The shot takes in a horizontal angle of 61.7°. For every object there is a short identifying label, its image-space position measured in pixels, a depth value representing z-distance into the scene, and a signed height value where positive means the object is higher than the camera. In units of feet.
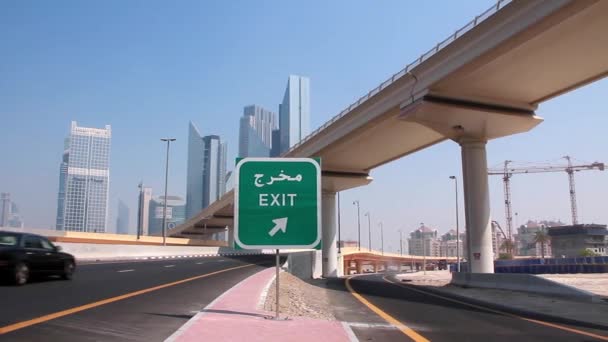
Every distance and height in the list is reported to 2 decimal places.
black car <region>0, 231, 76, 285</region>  42.29 -1.33
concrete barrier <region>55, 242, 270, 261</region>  111.04 -2.07
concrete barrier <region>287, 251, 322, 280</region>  140.77 -5.41
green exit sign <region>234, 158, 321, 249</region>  28.02 +2.30
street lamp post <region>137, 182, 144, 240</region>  271.49 +20.52
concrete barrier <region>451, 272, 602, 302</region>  59.52 -5.50
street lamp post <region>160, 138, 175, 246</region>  221.66 +32.22
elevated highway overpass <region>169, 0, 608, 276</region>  74.23 +30.24
